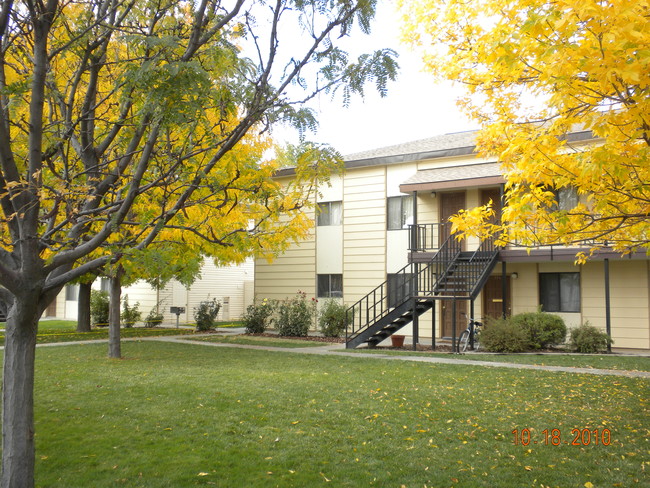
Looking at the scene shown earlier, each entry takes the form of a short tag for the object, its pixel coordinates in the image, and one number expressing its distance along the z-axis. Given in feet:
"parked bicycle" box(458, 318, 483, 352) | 47.47
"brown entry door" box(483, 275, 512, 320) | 57.67
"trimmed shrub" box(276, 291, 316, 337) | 63.21
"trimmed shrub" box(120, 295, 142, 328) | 79.82
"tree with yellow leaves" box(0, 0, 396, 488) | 12.81
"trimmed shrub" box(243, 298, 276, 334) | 66.80
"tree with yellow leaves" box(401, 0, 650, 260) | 14.30
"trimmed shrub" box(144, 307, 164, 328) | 80.48
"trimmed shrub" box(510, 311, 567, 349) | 47.09
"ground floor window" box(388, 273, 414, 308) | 61.29
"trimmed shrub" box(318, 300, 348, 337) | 61.31
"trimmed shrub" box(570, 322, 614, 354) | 45.27
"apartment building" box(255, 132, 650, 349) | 50.37
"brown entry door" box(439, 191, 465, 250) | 59.62
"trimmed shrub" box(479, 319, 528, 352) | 45.34
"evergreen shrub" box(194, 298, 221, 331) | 71.72
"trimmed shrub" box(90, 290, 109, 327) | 81.87
